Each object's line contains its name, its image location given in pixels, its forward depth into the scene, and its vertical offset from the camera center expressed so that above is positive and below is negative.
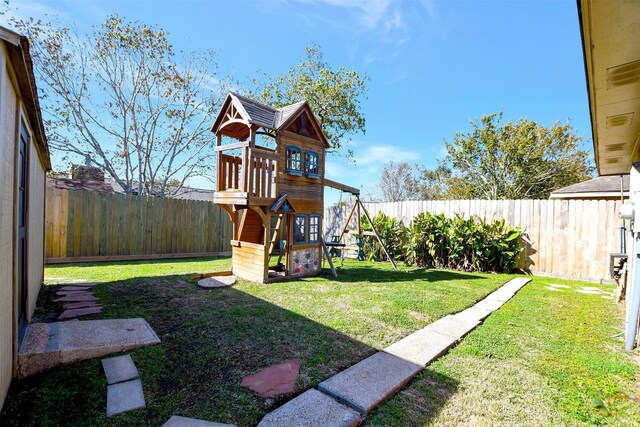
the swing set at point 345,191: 7.62 +0.31
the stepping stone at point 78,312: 3.83 -1.43
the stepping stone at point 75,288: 5.21 -1.47
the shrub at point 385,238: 10.45 -0.91
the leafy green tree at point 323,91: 14.39 +5.88
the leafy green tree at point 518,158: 17.81 +3.67
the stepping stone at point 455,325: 3.79 -1.51
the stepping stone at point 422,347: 3.10 -1.49
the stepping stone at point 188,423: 1.94 -1.41
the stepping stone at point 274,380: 2.42 -1.46
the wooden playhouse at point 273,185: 6.48 +0.60
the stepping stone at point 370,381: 2.28 -1.44
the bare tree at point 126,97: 11.27 +4.59
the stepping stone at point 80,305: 4.25 -1.44
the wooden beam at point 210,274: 6.59 -1.51
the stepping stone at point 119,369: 2.52 -1.44
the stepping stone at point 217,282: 5.92 -1.53
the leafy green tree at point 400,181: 29.27 +3.15
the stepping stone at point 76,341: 2.63 -1.38
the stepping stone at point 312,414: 1.99 -1.42
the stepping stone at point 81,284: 5.60 -1.49
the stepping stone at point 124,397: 2.11 -1.43
